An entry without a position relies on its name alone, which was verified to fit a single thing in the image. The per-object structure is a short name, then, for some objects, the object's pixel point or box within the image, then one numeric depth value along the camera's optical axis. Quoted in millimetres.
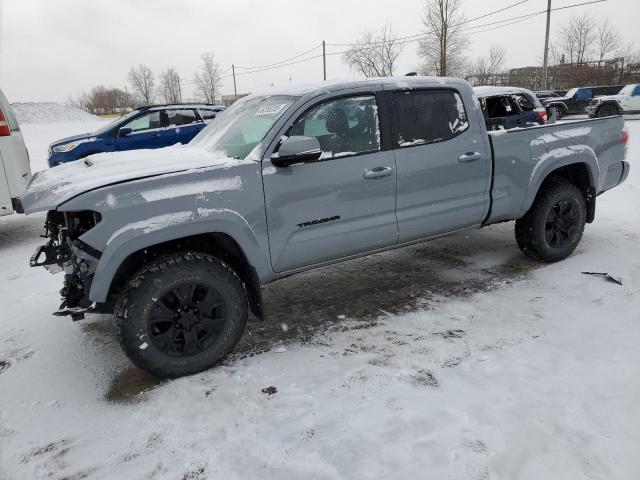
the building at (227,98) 97675
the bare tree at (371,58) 50125
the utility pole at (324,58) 51531
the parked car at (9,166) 5906
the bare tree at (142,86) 99125
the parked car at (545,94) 22734
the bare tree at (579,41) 56406
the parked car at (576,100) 21658
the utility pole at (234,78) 81500
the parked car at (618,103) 19797
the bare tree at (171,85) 99188
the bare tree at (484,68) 61944
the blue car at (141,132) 9602
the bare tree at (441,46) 37312
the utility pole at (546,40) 28797
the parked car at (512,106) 10289
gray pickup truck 2896
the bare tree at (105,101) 98125
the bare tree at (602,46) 55969
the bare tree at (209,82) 83750
